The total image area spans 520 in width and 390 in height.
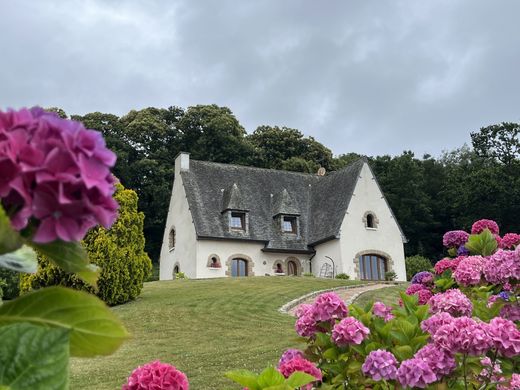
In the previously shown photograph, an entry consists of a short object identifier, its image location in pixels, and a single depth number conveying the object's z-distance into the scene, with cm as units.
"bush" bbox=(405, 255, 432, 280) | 3334
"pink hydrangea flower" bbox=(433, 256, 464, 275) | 572
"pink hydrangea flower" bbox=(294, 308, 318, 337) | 384
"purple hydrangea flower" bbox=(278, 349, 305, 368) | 344
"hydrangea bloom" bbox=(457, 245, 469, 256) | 628
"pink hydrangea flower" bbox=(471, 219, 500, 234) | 616
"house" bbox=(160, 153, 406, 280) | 2989
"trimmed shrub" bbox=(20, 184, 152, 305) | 1725
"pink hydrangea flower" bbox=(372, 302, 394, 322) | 406
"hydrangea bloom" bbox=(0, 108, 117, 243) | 85
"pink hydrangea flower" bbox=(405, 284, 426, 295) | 573
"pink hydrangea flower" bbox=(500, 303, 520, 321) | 422
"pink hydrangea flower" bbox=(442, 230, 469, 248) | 648
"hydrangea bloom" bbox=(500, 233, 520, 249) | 591
